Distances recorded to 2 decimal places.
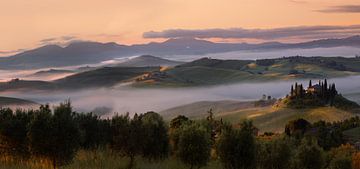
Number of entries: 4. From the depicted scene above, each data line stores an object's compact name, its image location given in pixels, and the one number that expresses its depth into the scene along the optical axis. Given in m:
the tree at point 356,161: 61.29
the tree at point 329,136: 115.71
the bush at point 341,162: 59.16
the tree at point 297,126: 154.38
